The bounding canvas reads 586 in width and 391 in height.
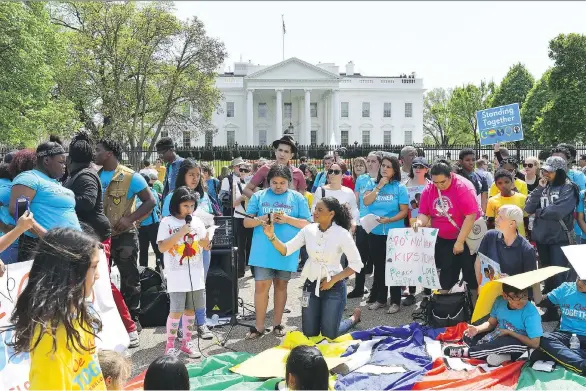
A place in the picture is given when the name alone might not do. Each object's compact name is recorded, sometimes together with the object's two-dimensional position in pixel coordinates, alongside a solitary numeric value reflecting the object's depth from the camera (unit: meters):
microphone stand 6.80
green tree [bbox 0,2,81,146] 26.95
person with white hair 5.88
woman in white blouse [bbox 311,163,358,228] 7.79
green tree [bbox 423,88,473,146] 82.00
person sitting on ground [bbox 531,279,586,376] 5.08
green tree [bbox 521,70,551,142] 46.97
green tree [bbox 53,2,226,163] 32.94
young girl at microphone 5.52
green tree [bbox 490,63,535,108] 54.84
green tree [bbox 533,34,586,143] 36.62
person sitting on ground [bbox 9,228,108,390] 2.48
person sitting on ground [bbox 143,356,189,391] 2.70
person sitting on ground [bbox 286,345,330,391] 3.09
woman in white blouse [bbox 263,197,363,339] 5.85
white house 69.25
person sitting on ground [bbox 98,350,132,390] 3.32
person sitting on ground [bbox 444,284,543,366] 5.30
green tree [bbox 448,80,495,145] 66.75
